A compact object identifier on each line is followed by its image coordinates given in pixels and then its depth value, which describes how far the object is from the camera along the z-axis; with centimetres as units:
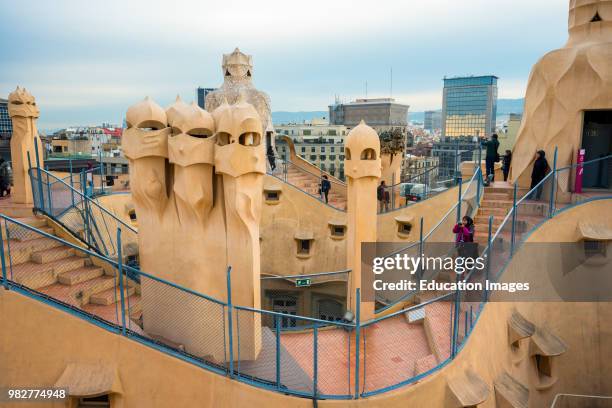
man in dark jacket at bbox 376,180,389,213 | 2173
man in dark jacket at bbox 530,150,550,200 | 1536
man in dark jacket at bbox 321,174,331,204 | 2164
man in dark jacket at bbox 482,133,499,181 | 1683
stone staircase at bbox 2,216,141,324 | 1012
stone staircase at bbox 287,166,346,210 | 2356
